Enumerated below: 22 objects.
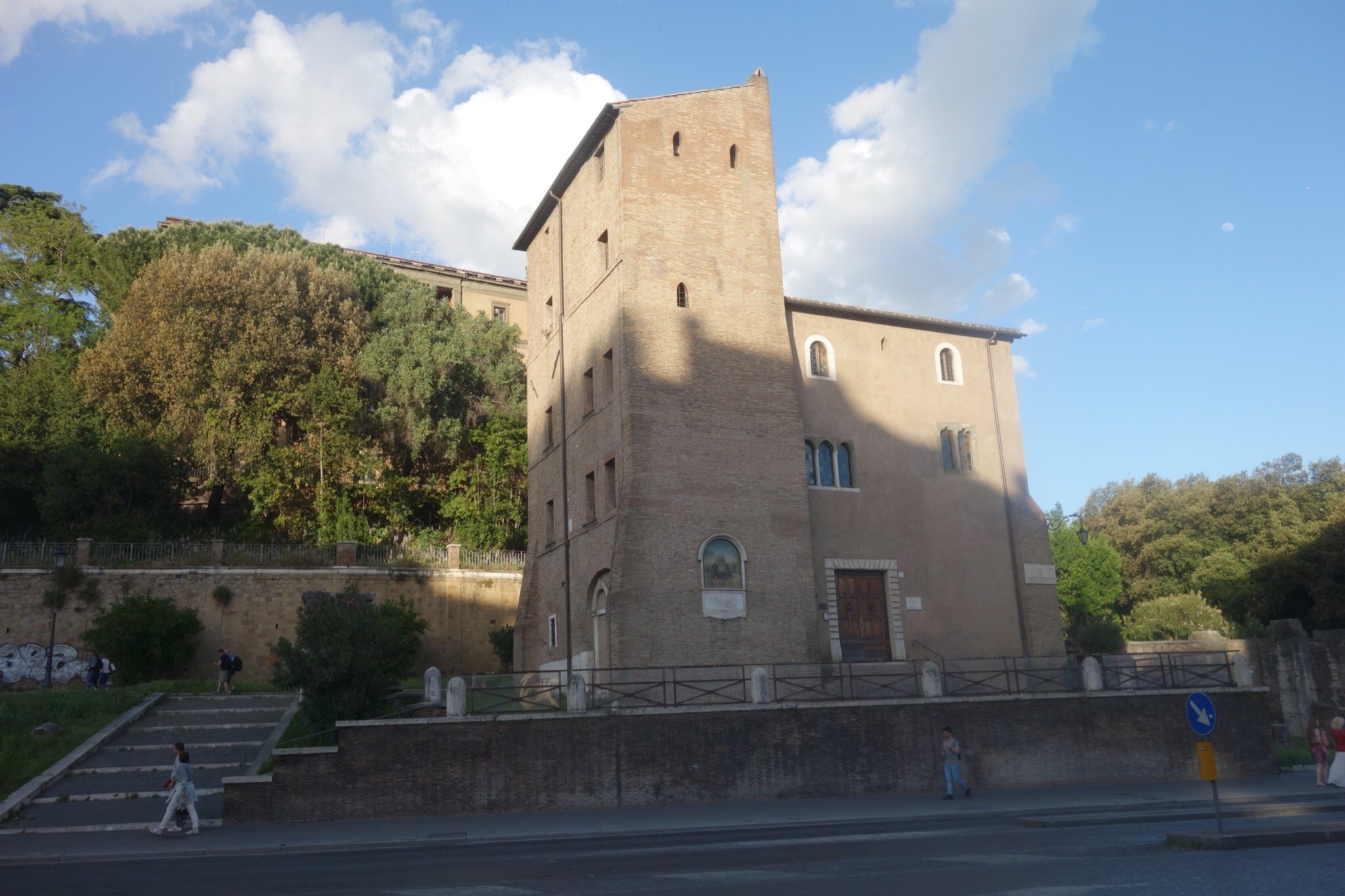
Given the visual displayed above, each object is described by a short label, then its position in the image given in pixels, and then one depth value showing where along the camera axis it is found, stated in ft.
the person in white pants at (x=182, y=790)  50.70
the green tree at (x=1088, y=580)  184.44
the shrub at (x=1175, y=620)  120.47
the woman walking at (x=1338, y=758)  55.31
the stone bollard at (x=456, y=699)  60.64
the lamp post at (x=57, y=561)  85.61
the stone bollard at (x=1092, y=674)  73.26
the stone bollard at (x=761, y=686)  66.23
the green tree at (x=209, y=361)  118.73
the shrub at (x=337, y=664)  63.16
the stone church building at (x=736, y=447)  79.46
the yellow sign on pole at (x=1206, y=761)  38.09
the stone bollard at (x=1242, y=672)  75.77
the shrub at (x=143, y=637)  99.09
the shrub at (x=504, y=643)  108.68
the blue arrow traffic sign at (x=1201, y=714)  38.37
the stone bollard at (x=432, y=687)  62.90
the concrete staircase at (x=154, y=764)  55.36
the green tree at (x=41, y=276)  135.54
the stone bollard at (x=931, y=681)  69.51
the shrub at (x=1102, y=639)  97.14
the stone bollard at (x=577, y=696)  63.21
